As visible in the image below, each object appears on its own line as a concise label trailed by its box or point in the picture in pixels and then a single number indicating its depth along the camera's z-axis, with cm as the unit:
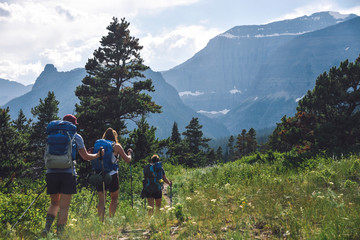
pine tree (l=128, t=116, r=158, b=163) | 1839
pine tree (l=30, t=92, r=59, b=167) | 3151
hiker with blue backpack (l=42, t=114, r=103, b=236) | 464
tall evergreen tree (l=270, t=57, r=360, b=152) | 1752
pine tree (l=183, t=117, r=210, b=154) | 4978
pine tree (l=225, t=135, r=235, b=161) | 11294
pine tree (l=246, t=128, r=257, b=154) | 6519
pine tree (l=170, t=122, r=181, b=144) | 5112
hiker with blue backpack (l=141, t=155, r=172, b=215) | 711
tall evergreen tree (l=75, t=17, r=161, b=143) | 1898
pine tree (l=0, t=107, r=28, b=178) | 2264
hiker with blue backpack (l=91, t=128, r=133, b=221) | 577
